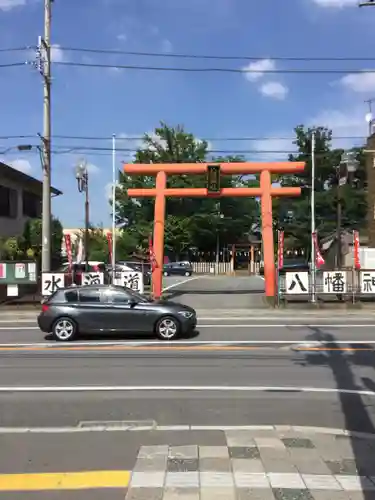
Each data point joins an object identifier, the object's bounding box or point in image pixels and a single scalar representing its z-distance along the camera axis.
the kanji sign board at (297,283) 23.62
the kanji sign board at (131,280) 24.73
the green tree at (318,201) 60.34
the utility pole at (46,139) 23.75
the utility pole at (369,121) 38.88
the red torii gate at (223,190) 25.97
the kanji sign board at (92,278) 23.95
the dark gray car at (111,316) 14.36
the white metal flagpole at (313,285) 23.56
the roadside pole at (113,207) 40.83
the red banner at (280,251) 23.96
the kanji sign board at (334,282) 23.58
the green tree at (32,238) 37.12
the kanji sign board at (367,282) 23.62
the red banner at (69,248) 25.06
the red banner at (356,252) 23.80
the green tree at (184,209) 65.06
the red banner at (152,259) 25.90
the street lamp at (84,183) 35.31
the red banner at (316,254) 26.06
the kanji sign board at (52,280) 23.28
